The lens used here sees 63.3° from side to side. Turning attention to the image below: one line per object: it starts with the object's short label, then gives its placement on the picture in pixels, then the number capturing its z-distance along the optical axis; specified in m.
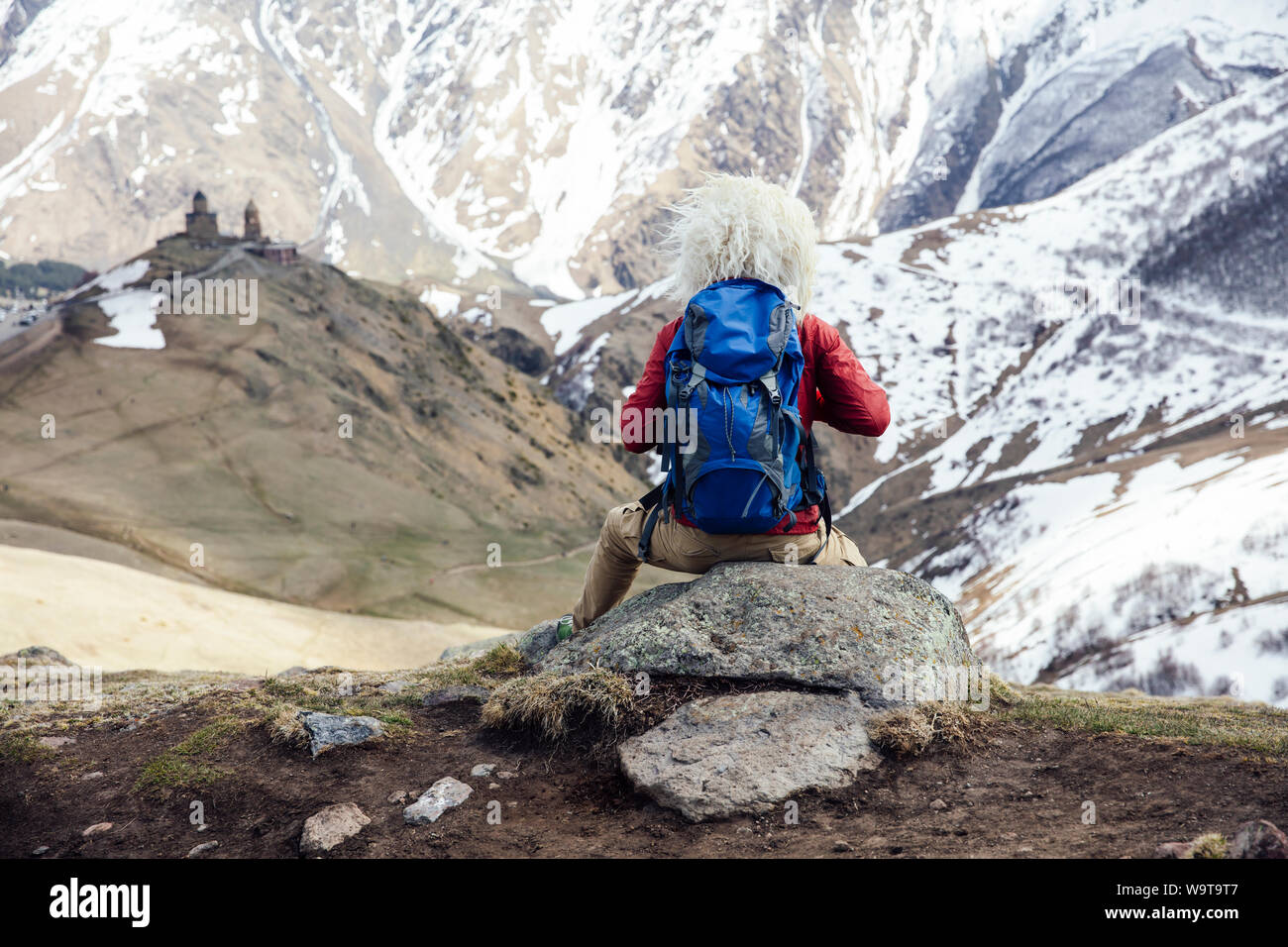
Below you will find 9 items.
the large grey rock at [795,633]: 7.54
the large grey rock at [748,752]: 6.46
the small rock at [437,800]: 6.55
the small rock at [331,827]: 6.14
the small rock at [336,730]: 7.68
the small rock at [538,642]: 10.06
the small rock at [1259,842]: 4.87
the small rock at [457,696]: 8.84
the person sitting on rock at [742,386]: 6.88
